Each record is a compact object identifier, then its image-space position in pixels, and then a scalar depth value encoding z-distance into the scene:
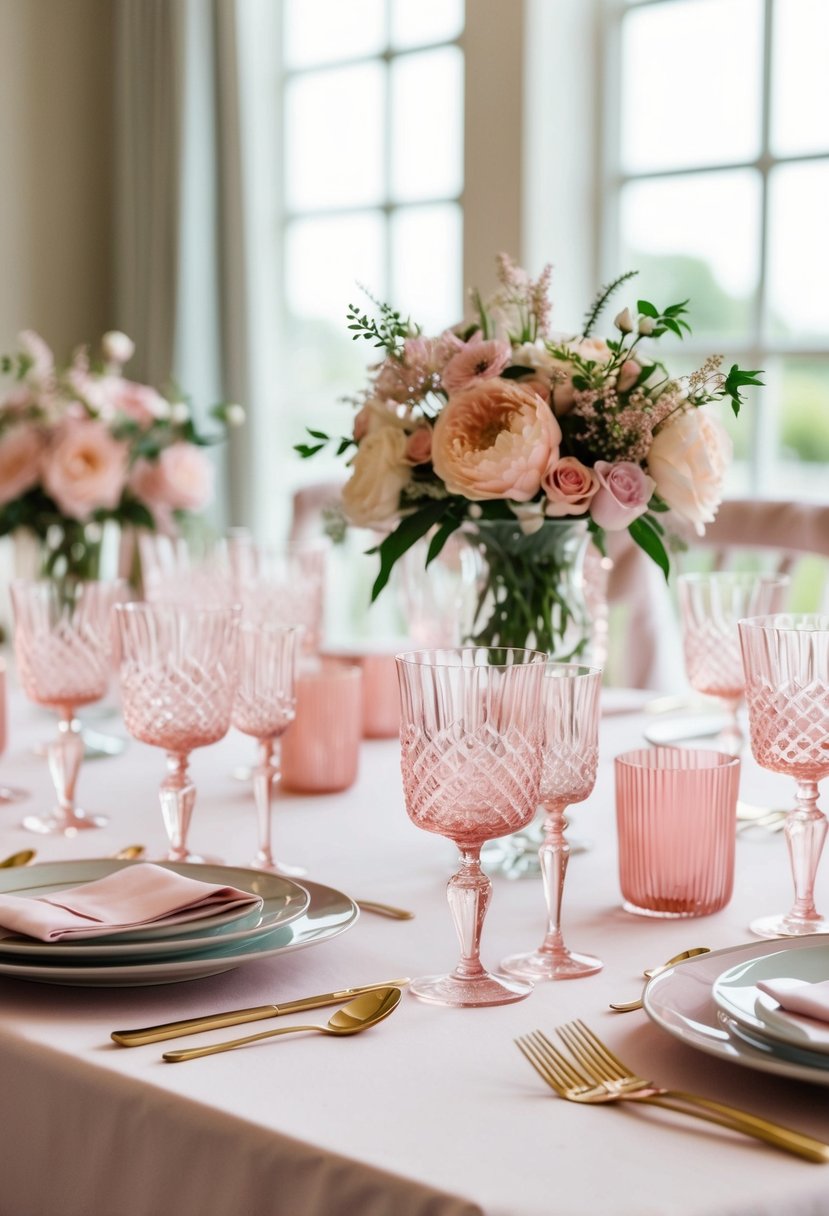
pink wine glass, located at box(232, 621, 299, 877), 1.24
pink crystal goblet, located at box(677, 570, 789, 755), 1.46
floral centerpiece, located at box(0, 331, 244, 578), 2.11
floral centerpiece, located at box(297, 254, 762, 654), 1.25
